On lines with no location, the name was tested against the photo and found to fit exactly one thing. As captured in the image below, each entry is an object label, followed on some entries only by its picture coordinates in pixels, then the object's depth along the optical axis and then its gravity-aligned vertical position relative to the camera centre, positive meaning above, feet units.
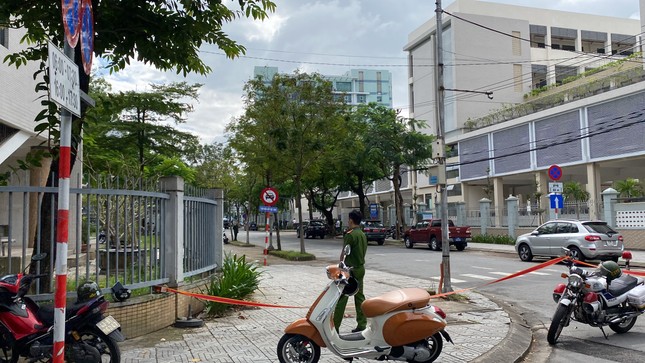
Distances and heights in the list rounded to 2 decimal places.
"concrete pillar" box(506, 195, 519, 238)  103.45 -0.85
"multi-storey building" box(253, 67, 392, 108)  392.88 +98.19
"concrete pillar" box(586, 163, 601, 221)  105.91 +5.95
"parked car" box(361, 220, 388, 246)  107.30 -3.64
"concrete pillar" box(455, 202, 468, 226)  123.44 -0.54
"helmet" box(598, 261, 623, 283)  24.50 -2.88
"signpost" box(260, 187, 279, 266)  71.41 +2.51
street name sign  11.83 +3.30
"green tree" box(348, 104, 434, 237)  107.76 +15.37
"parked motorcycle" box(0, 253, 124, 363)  16.90 -3.56
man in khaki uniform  21.99 -1.75
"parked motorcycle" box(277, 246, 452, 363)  18.35 -4.14
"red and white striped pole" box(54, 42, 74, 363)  12.74 -0.92
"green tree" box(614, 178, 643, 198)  96.43 +3.69
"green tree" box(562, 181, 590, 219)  107.96 +3.57
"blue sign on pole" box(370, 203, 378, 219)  145.79 +0.94
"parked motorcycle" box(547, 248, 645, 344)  23.24 -4.06
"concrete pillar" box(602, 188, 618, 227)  80.23 +0.58
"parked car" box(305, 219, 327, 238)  149.48 -4.12
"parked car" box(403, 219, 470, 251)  86.22 -3.85
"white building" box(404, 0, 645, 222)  102.99 +24.71
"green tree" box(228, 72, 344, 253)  73.67 +13.65
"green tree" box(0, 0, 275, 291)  21.85 +8.45
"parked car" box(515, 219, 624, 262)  56.34 -3.40
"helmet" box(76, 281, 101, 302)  17.46 -2.43
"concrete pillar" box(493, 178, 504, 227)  136.05 +4.99
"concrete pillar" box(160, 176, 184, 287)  26.55 -0.70
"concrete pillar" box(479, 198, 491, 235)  112.68 -0.82
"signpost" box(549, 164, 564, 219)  68.33 +2.80
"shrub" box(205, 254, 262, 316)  29.22 -4.00
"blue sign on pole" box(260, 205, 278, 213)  73.26 +0.96
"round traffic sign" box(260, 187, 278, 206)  71.41 +2.51
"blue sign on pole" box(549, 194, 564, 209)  68.56 +1.29
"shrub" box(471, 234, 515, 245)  99.40 -5.57
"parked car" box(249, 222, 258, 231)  258.53 -5.25
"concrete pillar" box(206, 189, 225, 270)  36.60 -0.46
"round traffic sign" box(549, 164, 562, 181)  68.28 +4.91
